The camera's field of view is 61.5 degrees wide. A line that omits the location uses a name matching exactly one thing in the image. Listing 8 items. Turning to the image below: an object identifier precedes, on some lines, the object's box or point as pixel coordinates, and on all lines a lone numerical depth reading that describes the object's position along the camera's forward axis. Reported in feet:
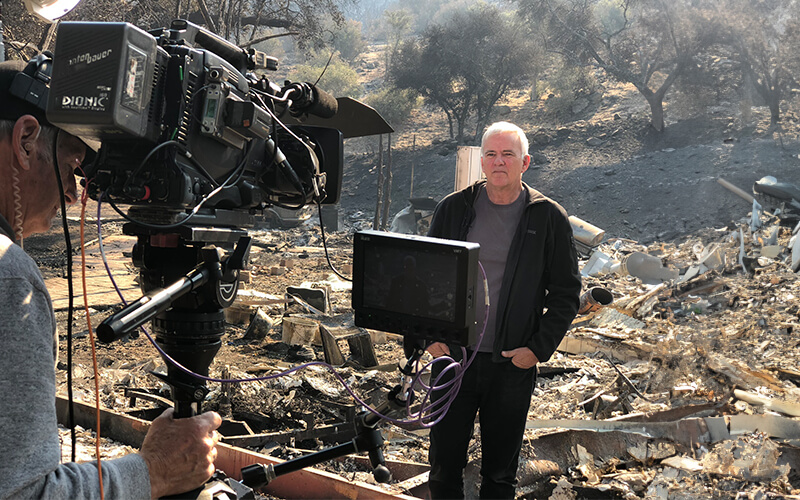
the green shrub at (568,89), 132.98
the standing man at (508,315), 11.41
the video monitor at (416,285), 7.28
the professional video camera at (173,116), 5.58
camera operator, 4.34
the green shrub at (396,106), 142.10
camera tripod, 6.53
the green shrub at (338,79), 177.68
